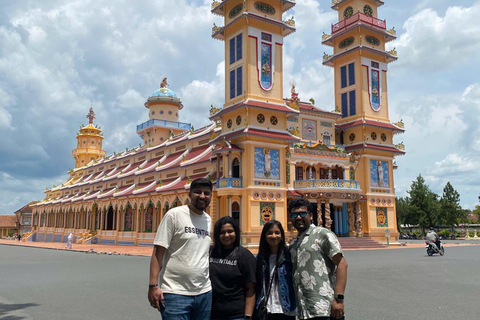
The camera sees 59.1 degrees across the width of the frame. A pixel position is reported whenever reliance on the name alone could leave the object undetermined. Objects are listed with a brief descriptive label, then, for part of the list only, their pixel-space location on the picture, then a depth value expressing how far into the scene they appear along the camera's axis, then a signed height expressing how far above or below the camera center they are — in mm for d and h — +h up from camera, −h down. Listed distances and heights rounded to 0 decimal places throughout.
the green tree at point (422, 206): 54312 +1615
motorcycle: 21828 -1567
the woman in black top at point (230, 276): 4301 -578
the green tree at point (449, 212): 55656 +834
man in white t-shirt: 4070 -483
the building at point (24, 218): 78188 +375
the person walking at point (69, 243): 34356 -1888
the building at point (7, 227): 77888 -1253
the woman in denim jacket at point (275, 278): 4371 -609
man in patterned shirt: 4176 -545
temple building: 29438 +5684
